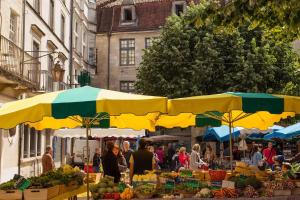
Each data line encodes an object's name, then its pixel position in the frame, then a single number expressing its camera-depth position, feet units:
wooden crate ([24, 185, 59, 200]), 29.66
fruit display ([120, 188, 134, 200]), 29.58
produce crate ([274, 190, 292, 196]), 30.84
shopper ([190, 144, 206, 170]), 55.90
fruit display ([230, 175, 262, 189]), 30.83
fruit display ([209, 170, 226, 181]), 35.40
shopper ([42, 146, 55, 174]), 49.75
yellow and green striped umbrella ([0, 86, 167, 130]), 27.40
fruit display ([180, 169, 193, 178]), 34.55
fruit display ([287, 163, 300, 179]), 33.41
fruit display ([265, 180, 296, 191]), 31.04
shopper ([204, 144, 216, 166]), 73.36
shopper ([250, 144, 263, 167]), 63.77
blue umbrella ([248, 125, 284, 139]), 98.53
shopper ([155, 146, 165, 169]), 93.79
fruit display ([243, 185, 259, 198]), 29.98
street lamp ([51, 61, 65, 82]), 76.28
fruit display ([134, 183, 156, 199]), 29.96
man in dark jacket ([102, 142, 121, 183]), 37.88
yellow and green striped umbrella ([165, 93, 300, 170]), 29.81
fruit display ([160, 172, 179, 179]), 33.87
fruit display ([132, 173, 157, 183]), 31.50
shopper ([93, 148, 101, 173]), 66.00
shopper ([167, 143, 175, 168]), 102.10
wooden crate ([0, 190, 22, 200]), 29.48
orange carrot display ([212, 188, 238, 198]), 29.98
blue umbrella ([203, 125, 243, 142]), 71.28
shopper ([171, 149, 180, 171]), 80.35
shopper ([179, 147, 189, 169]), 63.98
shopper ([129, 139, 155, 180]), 36.35
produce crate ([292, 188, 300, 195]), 31.73
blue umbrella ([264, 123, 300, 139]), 59.95
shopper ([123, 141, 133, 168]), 58.70
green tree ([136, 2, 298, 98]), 102.73
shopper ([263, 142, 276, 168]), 66.85
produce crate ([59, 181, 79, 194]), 32.93
